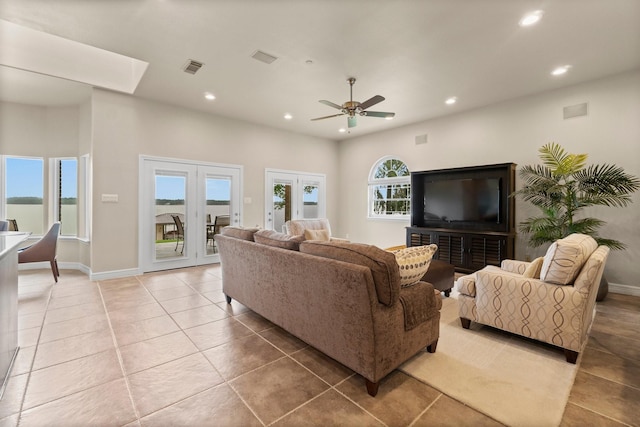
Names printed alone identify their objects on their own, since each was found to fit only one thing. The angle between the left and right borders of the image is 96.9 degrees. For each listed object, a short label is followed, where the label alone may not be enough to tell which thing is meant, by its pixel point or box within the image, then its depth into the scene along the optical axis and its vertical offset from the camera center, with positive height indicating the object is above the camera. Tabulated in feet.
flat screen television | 15.71 +0.88
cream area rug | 5.43 -3.75
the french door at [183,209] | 16.56 +0.16
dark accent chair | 13.58 -1.92
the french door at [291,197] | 21.68 +1.26
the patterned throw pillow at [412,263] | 6.59 -1.19
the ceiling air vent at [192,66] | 12.13 +6.40
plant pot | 11.82 -3.23
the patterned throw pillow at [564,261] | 7.10 -1.23
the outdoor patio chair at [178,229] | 17.67 -1.10
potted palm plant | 12.00 +0.93
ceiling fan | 12.05 +4.63
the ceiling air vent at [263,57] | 11.33 +6.35
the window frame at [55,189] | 17.75 +1.41
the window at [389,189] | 21.62 +1.83
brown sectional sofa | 5.64 -2.08
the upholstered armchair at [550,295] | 7.03 -2.23
